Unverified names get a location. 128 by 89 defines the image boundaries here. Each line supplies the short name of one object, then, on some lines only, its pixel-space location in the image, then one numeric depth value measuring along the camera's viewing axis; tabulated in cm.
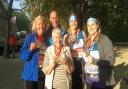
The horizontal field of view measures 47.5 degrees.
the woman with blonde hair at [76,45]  249
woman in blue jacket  239
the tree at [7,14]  883
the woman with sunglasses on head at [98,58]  217
